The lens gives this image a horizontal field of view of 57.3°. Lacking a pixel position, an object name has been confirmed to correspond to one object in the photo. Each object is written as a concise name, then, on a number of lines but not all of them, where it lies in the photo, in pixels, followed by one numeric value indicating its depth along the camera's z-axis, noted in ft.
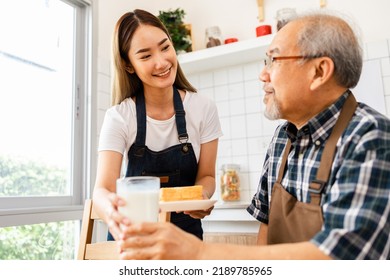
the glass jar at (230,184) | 8.39
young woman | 3.95
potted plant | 9.01
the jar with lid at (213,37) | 8.82
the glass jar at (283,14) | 7.82
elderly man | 2.10
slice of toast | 2.83
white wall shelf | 7.97
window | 6.55
